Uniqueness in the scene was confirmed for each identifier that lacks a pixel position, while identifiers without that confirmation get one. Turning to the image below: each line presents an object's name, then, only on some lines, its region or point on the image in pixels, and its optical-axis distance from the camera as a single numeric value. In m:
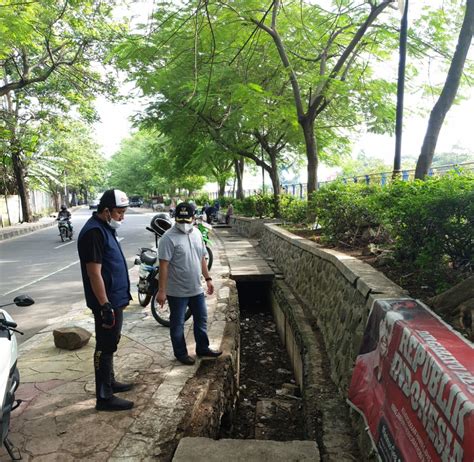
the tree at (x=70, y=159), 32.50
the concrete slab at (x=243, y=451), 2.73
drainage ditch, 4.51
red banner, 1.87
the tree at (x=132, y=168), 57.84
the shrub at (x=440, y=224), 3.86
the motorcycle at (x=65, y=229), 16.66
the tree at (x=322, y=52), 9.12
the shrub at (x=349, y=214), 6.69
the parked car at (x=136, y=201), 64.82
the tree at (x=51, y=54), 11.55
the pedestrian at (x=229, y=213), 23.80
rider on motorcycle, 16.88
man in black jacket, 3.17
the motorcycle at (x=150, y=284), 5.72
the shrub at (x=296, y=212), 11.79
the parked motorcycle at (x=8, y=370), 2.51
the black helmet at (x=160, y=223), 7.67
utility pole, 7.46
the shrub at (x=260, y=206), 17.66
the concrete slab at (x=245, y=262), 9.44
